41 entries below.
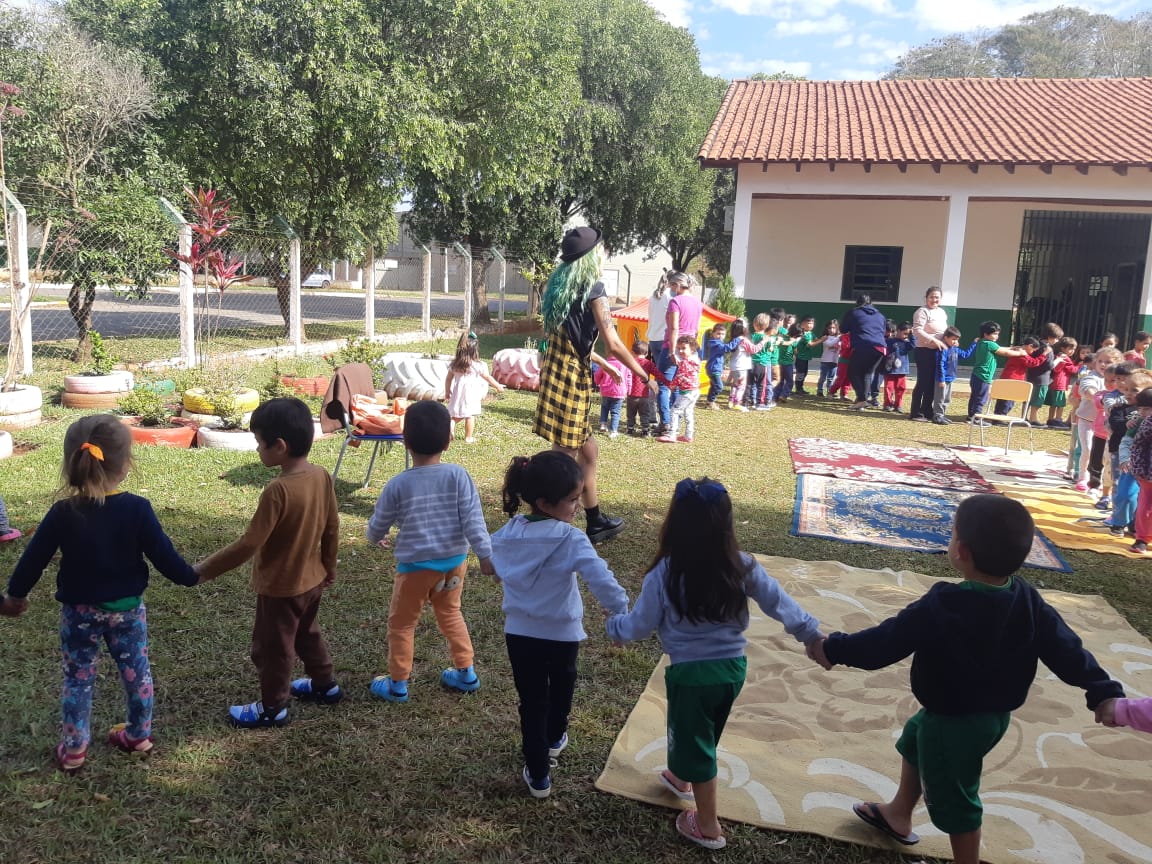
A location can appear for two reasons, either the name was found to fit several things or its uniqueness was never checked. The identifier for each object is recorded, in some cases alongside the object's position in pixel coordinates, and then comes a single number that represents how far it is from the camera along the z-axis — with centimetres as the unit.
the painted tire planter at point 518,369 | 1281
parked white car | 3491
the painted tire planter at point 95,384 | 891
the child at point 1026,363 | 1170
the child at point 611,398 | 952
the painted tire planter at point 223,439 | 761
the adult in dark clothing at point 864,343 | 1291
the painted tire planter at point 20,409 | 782
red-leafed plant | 956
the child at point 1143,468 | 581
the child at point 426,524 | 334
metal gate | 1845
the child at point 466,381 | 808
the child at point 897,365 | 1301
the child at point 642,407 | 991
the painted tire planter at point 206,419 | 787
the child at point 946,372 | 1203
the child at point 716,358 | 1238
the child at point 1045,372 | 1198
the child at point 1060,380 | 1206
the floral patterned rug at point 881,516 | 621
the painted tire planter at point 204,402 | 827
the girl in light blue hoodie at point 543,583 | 282
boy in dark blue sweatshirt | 238
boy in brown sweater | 314
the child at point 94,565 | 277
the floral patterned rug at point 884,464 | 838
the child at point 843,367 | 1360
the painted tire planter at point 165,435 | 751
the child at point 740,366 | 1218
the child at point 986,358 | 1159
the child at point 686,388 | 955
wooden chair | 979
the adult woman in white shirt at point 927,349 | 1210
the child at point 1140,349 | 1025
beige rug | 289
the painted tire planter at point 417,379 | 1001
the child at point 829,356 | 1414
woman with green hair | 518
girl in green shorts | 255
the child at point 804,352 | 1362
